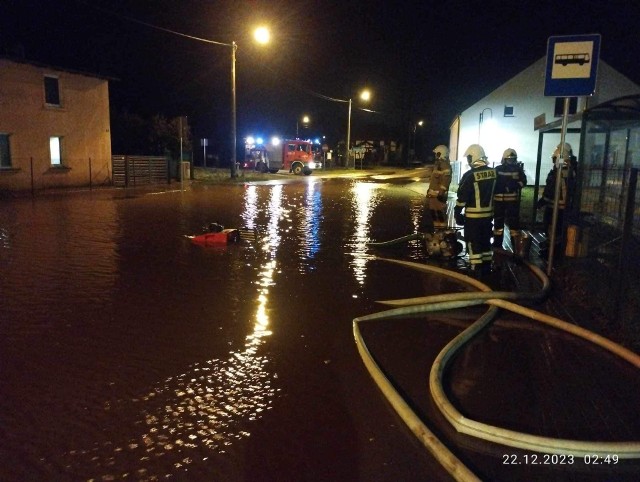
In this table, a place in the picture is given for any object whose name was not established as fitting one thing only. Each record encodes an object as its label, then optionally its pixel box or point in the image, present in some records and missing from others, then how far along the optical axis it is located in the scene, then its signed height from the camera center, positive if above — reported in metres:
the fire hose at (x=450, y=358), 3.46 -1.70
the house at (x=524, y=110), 29.73 +2.60
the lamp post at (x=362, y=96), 52.41 +5.25
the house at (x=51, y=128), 23.34 +0.85
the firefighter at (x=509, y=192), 9.89 -0.58
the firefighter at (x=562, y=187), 9.38 -0.46
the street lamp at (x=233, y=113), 30.92 +2.12
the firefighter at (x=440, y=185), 10.02 -0.51
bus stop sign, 7.16 +1.16
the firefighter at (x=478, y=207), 8.03 -0.69
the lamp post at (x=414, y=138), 72.87 +2.27
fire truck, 46.03 -0.32
